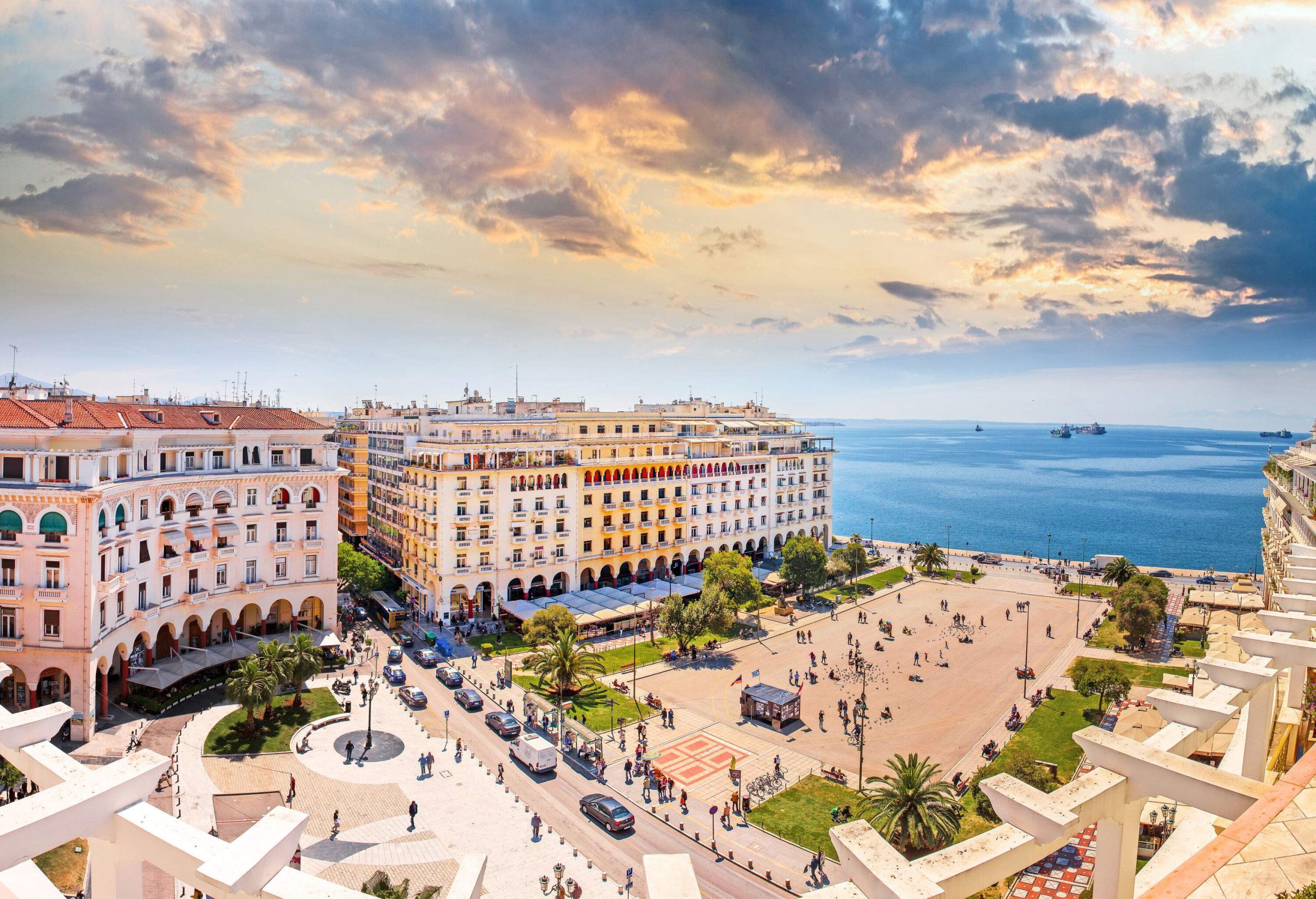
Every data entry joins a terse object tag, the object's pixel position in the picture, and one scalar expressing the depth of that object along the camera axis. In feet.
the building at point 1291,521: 73.97
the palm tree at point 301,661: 141.28
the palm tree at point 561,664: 153.07
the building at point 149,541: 127.54
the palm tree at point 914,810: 95.76
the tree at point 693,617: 185.16
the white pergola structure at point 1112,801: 26.07
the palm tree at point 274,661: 136.67
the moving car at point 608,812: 107.65
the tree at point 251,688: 128.36
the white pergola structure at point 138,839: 25.30
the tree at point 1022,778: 111.14
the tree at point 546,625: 171.63
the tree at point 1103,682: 151.02
